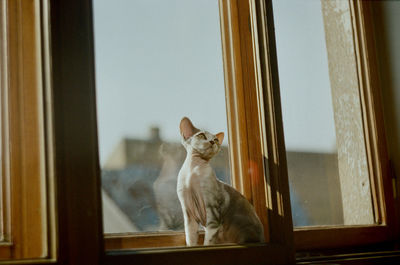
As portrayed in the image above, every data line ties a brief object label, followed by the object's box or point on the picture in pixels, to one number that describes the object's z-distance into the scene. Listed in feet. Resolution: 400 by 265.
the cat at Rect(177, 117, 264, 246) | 3.72
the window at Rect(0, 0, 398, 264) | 2.77
